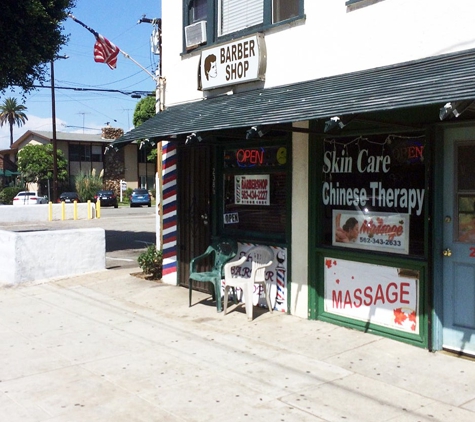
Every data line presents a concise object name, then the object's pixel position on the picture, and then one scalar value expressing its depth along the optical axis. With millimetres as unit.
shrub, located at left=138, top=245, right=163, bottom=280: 10328
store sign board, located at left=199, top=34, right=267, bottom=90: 7820
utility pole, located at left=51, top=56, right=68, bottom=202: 32156
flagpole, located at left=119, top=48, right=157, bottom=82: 13648
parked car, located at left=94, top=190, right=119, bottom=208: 41531
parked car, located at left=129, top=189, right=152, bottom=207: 41594
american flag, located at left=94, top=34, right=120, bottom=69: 14555
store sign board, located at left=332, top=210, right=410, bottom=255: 6254
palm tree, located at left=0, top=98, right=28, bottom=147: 74250
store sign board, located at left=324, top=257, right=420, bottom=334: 6145
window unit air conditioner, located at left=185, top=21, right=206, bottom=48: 8859
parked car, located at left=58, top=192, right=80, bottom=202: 40719
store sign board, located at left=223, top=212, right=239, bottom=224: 8477
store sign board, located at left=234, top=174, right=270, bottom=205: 7944
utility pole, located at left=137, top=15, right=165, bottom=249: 10000
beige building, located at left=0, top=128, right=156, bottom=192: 48938
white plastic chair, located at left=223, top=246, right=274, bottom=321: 7297
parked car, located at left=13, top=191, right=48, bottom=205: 36188
